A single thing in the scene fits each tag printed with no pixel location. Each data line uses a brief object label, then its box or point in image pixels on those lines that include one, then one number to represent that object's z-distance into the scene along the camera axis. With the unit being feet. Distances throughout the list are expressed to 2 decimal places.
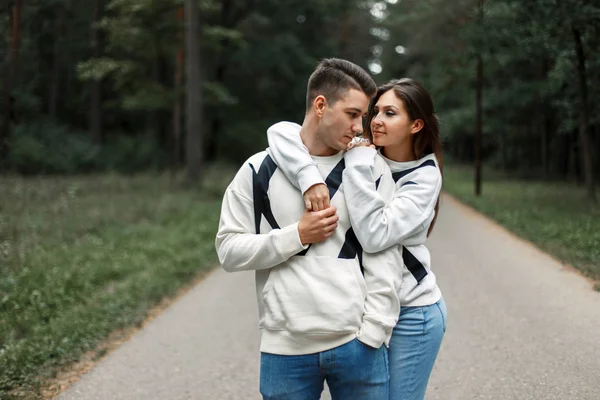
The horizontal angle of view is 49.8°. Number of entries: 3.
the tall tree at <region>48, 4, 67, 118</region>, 94.64
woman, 6.94
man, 6.88
